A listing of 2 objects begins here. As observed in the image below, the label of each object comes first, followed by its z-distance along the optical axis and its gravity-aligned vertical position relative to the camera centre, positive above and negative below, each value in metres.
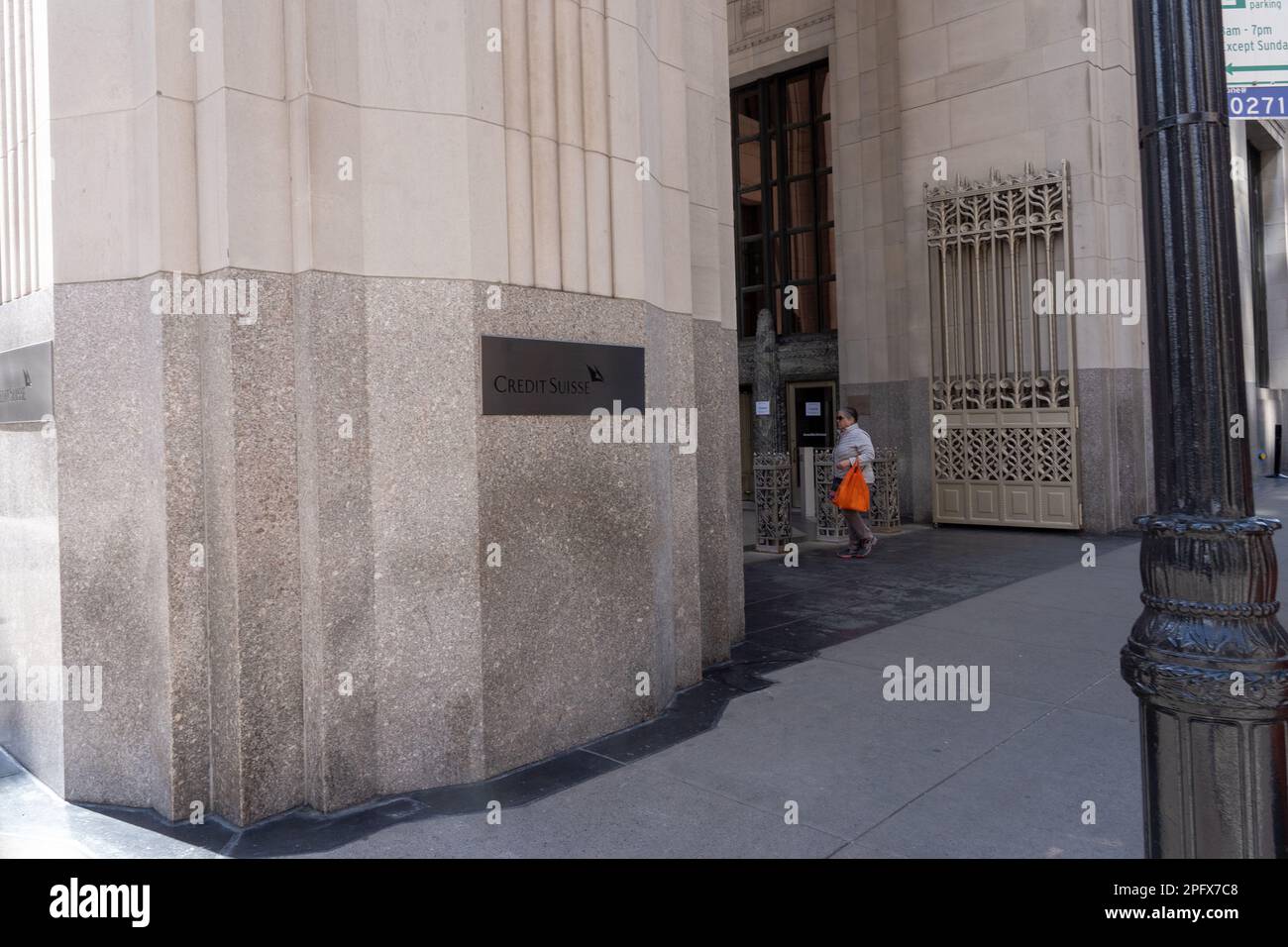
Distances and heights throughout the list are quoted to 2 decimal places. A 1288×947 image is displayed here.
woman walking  12.55 +0.54
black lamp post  2.68 -0.16
